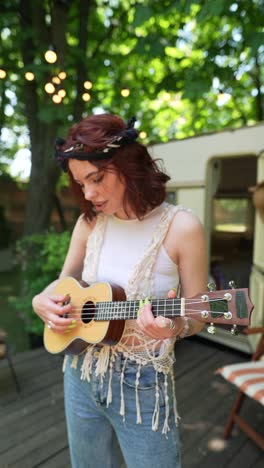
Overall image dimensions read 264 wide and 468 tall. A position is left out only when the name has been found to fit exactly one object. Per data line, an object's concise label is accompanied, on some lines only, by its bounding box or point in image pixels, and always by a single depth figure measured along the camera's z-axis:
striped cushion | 2.26
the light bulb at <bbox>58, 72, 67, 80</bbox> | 3.68
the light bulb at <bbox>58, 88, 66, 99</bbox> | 3.85
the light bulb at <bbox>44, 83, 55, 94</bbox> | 3.46
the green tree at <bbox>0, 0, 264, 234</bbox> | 3.41
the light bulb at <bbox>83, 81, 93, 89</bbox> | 4.30
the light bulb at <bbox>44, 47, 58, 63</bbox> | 3.34
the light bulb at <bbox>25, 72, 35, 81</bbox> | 4.11
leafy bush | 4.07
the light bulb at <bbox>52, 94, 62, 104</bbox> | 3.82
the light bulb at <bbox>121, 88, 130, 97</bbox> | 4.73
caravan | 3.79
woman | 1.17
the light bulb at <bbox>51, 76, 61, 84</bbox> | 3.65
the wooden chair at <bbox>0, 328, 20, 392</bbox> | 3.09
